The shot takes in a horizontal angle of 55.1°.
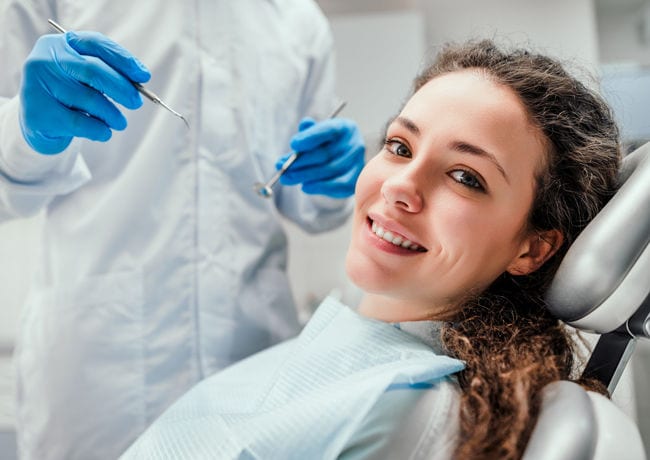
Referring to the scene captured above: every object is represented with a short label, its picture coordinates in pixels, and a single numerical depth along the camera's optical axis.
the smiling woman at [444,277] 0.87
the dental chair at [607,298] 0.78
